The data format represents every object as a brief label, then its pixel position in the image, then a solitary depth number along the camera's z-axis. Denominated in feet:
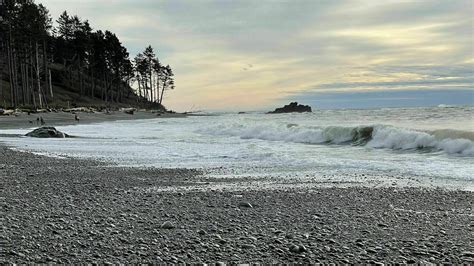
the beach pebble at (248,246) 13.56
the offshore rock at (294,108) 347.89
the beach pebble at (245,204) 19.88
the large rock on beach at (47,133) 66.59
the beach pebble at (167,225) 15.80
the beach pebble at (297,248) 13.24
